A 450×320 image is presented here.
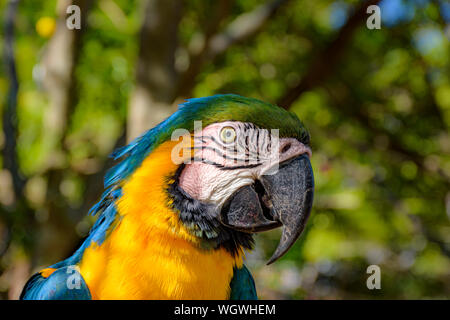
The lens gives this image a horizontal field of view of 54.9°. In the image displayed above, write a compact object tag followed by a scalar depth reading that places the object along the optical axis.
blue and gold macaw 1.62
